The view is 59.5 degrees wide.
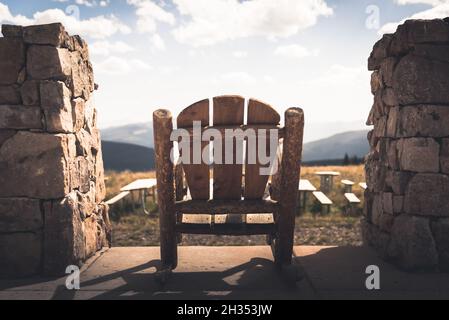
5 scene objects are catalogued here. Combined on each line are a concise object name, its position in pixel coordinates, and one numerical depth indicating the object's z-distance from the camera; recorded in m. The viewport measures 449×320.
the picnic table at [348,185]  9.15
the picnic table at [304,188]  7.71
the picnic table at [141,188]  7.57
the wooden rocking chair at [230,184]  2.91
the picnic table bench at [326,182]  10.21
